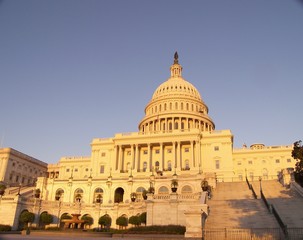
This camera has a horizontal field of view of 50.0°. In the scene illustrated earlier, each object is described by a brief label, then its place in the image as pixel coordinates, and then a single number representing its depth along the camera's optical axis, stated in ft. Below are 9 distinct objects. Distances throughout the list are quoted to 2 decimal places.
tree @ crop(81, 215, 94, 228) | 167.26
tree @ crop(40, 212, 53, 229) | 160.75
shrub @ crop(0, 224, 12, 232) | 135.27
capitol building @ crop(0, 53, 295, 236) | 151.94
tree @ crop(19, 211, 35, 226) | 149.69
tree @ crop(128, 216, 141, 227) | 137.28
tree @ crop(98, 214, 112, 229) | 158.24
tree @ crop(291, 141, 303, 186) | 114.62
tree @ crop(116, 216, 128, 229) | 150.92
